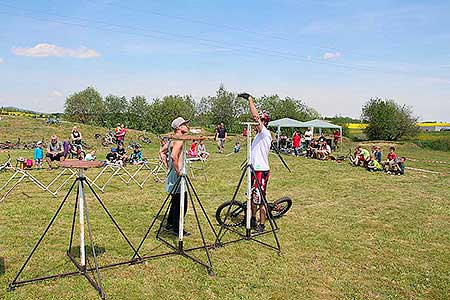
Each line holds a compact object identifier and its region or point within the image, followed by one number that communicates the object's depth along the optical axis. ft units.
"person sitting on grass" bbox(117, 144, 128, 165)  47.77
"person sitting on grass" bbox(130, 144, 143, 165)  48.53
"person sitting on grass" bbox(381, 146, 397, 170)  46.78
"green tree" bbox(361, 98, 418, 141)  127.34
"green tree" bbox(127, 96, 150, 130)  129.18
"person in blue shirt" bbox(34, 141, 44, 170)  43.29
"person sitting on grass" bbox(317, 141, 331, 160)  61.77
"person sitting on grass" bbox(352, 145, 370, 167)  50.88
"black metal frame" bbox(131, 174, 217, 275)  15.85
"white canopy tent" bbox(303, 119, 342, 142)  75.49
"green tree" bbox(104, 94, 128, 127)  194.46
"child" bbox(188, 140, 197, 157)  48.45
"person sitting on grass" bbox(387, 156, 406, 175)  45.57
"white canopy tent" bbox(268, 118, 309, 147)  78.68
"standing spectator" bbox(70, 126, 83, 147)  54.90
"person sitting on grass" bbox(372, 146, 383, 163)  50.11
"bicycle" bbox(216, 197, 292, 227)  21.34
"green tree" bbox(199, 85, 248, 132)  139.85
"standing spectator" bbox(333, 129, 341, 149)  86.97
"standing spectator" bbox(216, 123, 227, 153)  69.82
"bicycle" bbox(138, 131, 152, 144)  89.60
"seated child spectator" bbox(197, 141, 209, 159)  50.81
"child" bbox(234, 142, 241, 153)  69.52
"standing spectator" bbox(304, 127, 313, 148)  72.44
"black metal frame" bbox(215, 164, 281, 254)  18.39
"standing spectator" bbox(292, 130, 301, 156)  69.26
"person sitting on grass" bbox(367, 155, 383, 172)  47.44
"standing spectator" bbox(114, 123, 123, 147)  57.06
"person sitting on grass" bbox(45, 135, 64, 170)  44.45
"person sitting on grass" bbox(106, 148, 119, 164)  47.40
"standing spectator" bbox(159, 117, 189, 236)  17.69
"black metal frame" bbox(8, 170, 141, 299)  13.49
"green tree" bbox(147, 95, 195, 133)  129.90
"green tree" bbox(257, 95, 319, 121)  141.28
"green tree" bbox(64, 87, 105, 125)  160.35
